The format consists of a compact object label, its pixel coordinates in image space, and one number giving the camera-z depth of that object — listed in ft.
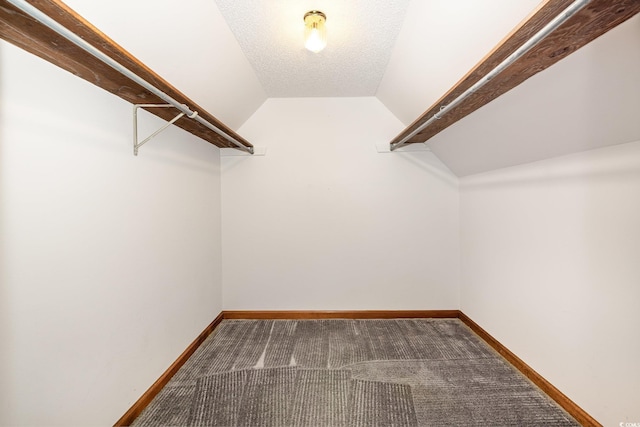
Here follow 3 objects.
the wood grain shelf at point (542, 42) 2.90
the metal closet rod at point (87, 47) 2.50
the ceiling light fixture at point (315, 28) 4.99
